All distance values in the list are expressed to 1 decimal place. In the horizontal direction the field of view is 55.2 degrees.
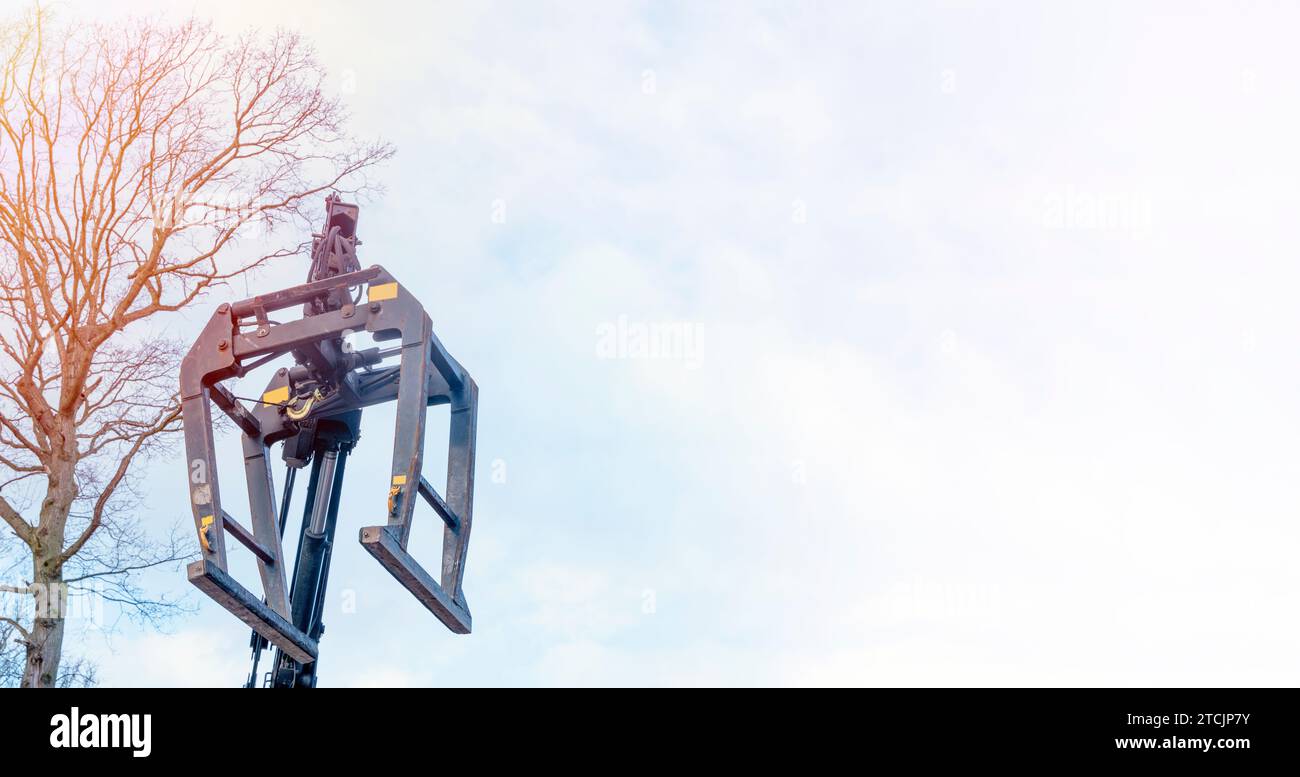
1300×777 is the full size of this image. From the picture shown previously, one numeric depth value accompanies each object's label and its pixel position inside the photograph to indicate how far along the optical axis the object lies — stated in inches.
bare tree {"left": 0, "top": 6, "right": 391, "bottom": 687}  561.3
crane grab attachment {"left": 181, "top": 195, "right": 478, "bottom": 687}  333.4
